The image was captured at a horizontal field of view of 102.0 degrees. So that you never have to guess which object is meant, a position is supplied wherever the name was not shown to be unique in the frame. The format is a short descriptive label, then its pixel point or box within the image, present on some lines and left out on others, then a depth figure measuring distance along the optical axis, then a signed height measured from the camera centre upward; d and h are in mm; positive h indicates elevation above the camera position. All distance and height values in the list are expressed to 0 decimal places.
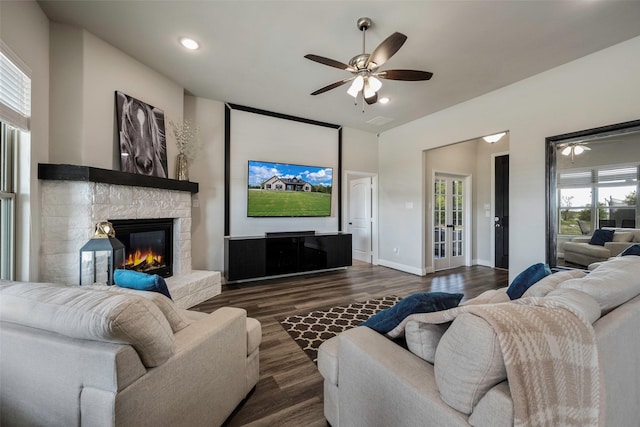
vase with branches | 3432 +962
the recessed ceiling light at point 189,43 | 2514 +1709
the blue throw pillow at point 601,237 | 2684 -224
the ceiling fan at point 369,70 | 2073 +1304
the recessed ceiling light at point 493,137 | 3644 +1200
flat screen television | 4227 +440
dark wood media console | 3863 -628
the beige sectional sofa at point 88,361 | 828 -506
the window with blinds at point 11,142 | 1755 +533
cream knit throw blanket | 662 -405
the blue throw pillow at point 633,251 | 1850 -257
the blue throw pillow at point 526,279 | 1344 -340
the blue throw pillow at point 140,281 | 1332 -345
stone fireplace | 2180 +76
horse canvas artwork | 2723 +888
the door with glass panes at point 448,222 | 5117 -132
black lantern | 2027 -356
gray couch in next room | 2568 -343
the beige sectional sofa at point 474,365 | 704 -513
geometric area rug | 2314 -1104
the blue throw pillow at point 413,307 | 1136 -406
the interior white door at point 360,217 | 5848 -36
